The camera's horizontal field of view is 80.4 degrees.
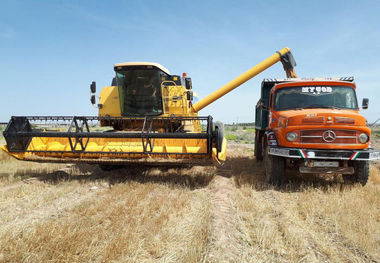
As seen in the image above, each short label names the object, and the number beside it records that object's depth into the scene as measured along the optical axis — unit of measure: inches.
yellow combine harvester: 193.6
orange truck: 184.4
